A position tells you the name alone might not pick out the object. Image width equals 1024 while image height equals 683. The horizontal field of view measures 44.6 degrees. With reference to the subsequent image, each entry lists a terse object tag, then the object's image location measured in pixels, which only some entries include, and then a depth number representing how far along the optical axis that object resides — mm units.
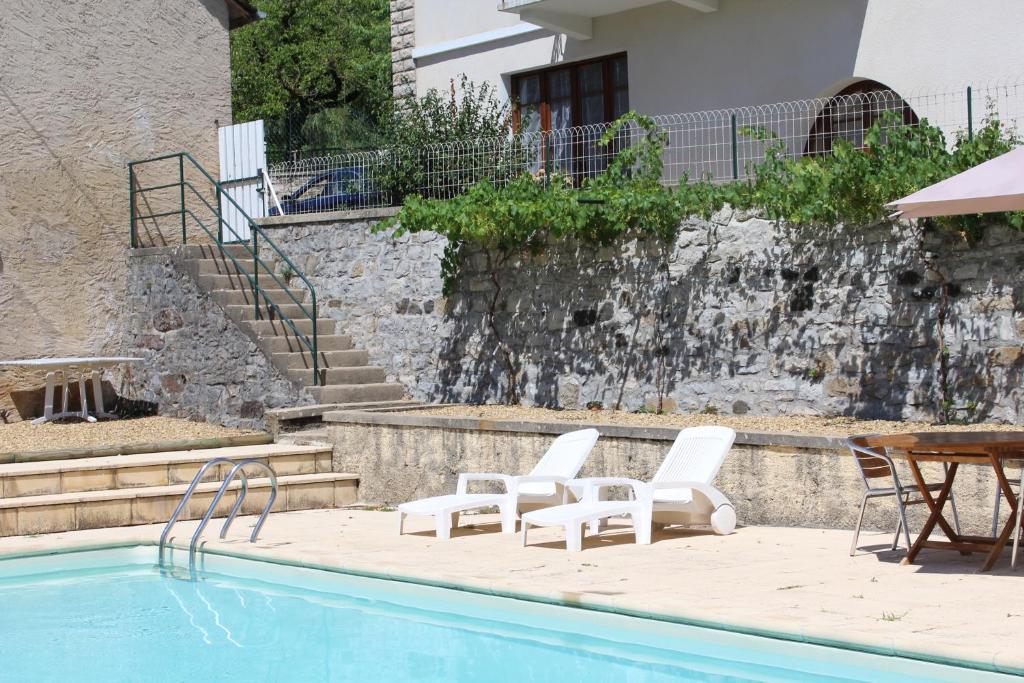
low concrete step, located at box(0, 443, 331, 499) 10203
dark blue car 14427
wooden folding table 6418
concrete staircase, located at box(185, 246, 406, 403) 12586
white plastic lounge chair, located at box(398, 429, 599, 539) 8836
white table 12914
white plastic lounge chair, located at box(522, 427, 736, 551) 8133
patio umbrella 7199
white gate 15000
